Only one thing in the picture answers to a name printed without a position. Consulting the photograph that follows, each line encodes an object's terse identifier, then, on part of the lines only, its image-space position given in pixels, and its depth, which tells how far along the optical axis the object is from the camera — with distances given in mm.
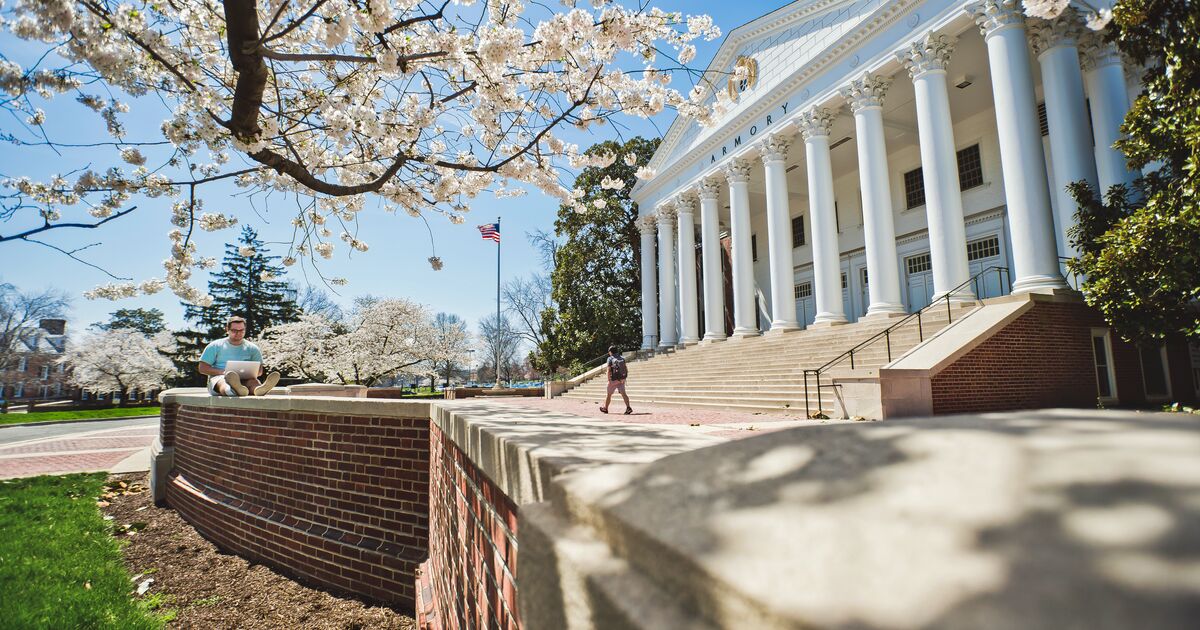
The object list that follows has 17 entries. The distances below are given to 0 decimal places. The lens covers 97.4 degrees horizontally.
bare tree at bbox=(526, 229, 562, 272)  35969
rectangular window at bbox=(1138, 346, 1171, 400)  11672
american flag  27203
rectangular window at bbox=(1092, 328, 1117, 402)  11227
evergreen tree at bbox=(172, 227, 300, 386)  44938
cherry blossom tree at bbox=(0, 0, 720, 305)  4734
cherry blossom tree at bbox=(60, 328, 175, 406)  45969
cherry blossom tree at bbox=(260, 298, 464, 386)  35719
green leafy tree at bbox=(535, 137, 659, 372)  28953
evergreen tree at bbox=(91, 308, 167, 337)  57312
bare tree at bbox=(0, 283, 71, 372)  43438
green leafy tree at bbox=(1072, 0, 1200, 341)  7941
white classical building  11992
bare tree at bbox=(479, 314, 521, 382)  55722
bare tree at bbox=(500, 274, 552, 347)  47531
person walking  12914
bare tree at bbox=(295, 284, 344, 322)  56262
